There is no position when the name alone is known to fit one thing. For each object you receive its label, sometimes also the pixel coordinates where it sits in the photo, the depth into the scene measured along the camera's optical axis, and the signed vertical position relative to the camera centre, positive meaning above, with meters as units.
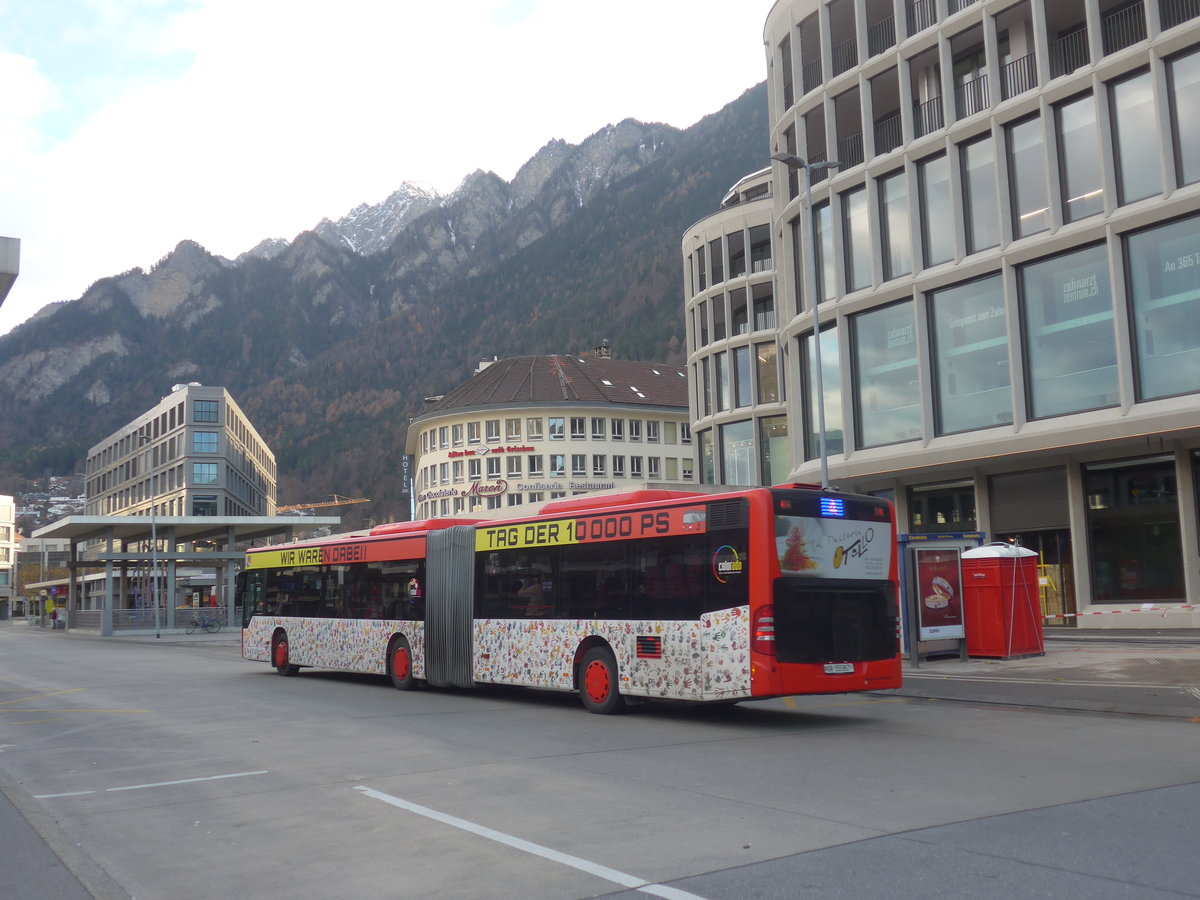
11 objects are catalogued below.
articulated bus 13.59 -0.39
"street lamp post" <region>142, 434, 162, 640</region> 61.13 +1.43
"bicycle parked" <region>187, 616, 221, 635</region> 61.78 -2.25
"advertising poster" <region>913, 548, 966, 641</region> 20.90 -0.64
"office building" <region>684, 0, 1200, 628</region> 27.98 +7.88
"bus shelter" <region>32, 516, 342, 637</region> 62.16 +3.13
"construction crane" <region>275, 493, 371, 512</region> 153.24 +10.75
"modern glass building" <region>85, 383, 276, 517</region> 106.12 +12.60
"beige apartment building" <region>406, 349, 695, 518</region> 91.75 +11.06
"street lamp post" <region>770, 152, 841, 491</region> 26.70 +6.86
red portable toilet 21.38 -0.85
